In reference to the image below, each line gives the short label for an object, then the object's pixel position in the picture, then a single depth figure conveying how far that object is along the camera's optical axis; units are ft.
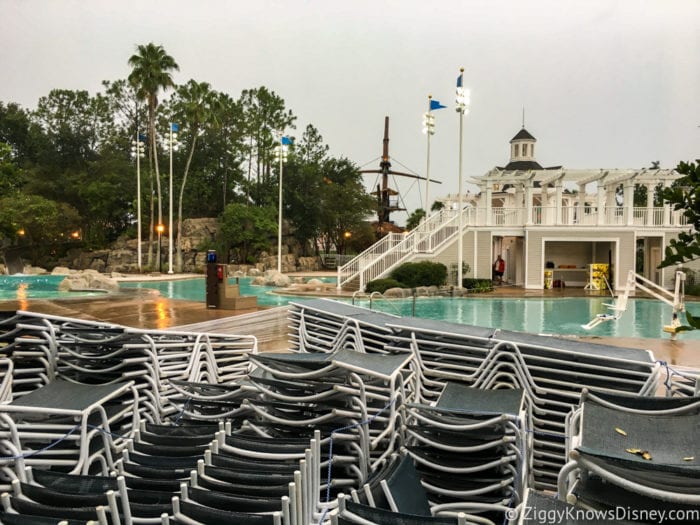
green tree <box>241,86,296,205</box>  136.98
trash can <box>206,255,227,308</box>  39.09
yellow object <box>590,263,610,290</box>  75.77
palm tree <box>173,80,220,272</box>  111.55
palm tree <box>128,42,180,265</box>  105.29
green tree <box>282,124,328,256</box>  134.00
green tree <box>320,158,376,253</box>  131.23
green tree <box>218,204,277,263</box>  119.03
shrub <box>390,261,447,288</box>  69.77
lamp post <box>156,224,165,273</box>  111.65
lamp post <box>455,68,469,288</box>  68.34
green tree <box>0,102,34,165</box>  142.20
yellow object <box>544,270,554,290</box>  79.30
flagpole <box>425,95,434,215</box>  89.86
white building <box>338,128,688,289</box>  74.23
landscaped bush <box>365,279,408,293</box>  66.20
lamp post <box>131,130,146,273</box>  107.76
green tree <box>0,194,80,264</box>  103.91
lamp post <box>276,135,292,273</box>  97.62
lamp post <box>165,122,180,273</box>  103.09
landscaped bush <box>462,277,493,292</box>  70.72
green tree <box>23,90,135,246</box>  125.18
